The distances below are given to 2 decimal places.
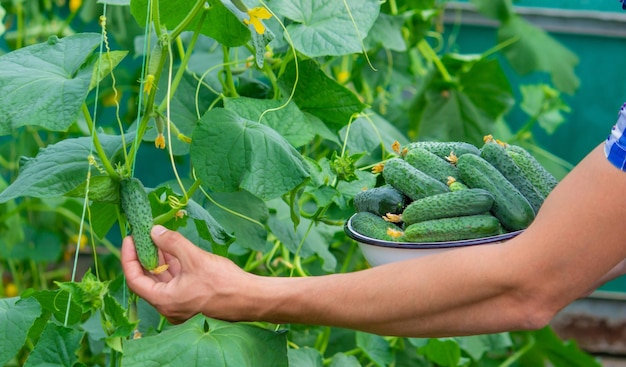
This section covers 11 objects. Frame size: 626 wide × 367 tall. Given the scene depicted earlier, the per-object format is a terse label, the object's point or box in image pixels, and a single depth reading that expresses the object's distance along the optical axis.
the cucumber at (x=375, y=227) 1.51
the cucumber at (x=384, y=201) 1.55
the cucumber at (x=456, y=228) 1.48
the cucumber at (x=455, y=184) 1.52
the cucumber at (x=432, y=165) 1.55
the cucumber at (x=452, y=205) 1.49
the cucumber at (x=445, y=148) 1.58
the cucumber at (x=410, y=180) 1.53
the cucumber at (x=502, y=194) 1.49
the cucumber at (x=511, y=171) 1.52
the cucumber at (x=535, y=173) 1.53
